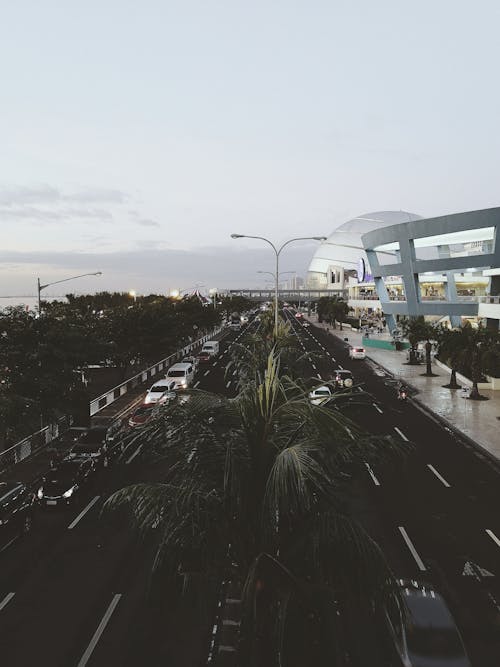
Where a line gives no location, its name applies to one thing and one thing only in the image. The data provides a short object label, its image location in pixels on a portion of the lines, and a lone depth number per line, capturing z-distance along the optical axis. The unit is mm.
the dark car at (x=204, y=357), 57125
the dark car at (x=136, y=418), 26480
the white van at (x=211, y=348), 59388
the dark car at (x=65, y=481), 17453
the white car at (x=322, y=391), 32562
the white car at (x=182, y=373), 38203
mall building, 55031
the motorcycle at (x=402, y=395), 35969
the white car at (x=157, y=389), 32144
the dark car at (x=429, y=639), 8922
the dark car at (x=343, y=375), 39153
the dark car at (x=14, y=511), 14481
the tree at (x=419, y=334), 48125
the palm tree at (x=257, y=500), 5898
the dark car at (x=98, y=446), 21736
